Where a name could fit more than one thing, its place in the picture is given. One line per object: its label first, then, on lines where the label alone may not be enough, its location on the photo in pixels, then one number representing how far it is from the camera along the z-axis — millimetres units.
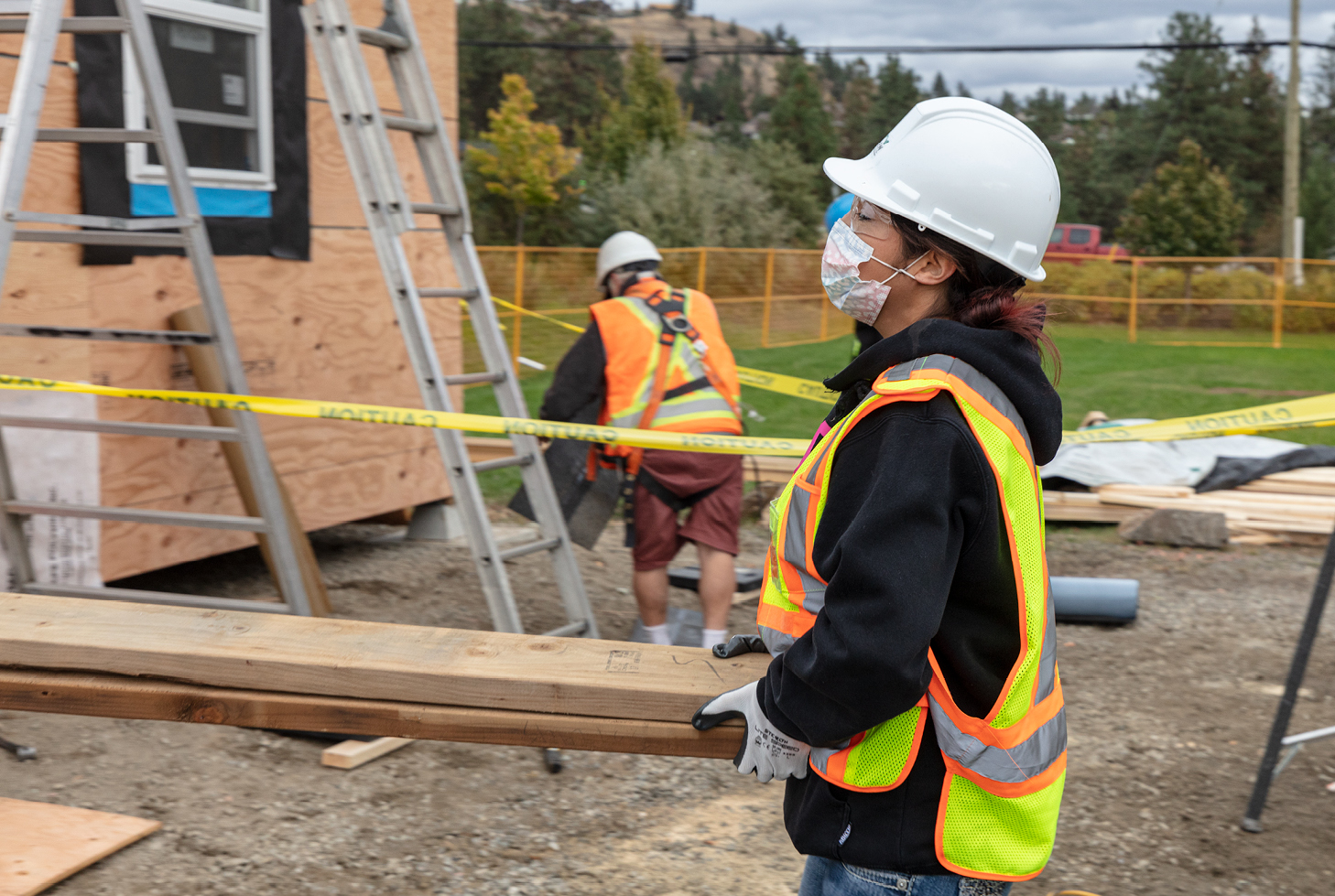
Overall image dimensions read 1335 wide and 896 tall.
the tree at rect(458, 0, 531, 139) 60969
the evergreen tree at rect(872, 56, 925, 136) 76681
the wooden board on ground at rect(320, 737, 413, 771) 4250
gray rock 8234
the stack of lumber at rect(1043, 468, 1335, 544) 8383
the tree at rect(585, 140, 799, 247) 33812
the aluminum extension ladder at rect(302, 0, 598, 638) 4711
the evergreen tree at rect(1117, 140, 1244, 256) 44094
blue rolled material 6289
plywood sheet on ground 3191
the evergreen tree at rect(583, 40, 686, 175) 43031
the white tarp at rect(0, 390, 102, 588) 4699
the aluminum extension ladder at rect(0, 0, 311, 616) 3848
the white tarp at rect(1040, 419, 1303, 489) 9172
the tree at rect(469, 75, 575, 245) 37750
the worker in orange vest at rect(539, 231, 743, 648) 5336
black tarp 9156
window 5469
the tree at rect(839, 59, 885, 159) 85000
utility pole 30500
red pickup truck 60119
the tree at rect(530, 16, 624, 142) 68875
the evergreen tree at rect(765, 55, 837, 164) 59312
